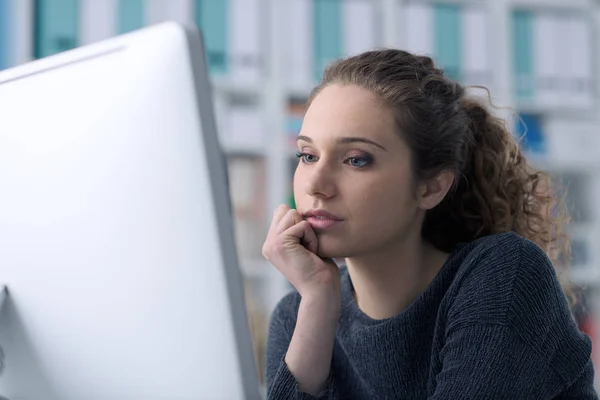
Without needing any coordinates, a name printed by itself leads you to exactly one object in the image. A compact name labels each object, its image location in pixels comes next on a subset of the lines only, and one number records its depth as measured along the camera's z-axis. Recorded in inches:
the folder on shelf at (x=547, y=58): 110.1
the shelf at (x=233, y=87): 102.6
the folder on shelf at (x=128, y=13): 100.5
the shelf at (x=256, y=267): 104.3
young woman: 37.4
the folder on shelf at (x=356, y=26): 104.9
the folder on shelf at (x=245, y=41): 102.4
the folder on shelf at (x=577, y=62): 110.2
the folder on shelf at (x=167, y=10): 100.3
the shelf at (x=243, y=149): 102.5
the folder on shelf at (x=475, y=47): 107.9
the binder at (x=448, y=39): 106.7
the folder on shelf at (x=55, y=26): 98.8
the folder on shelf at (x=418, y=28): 106.2
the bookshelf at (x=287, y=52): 99.7
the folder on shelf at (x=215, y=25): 101.6
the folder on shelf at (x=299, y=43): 103.4
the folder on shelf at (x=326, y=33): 104.1
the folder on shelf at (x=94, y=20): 99.4
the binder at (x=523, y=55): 110.7
